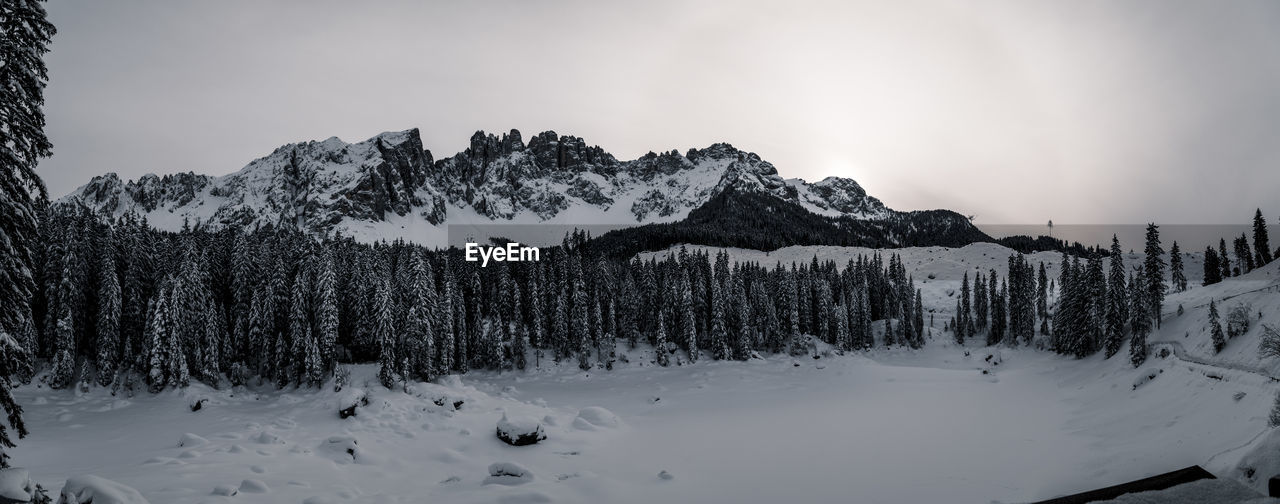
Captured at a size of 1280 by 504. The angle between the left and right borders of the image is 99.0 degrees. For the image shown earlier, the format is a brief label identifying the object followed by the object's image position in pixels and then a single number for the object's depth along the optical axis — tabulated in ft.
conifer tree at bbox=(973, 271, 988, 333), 422.41
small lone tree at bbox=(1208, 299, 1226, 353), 157.48
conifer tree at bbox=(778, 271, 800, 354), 310.04
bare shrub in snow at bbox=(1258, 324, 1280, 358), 116.04
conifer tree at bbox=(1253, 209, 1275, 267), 331.16
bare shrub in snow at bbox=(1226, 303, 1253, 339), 155.94
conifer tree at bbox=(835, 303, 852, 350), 321.11
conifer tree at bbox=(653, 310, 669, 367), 265.75
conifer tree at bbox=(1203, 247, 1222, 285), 369.91
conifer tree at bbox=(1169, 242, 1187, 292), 375.74
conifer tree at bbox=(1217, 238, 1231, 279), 407.52
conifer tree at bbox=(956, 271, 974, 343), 412.57
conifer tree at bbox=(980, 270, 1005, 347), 371.15
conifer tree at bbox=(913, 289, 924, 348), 377.71
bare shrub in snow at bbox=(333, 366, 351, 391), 162.71
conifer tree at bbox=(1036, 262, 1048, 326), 325.83
